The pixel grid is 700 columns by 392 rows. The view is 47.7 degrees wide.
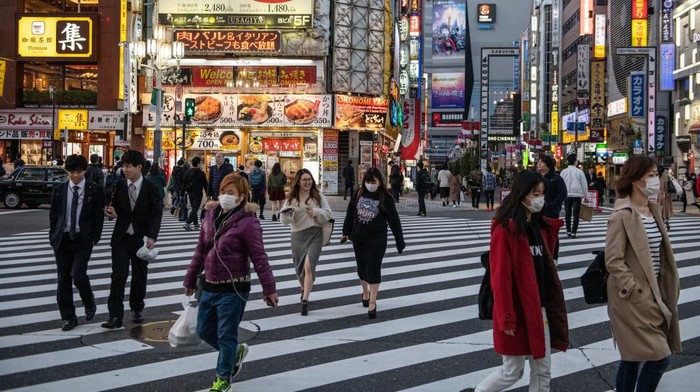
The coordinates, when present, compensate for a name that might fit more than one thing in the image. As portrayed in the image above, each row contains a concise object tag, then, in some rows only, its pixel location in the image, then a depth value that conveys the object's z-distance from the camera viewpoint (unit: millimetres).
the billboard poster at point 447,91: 138250
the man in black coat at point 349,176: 35094
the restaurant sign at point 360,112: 39938
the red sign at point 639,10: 52812
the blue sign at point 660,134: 46781
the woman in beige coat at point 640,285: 4762
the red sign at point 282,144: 40188
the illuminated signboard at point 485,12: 171125
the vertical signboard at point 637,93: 49531
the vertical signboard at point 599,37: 68250
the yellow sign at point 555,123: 87562
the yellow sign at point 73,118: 40812
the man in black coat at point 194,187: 19906
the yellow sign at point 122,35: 40344
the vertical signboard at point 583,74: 63750
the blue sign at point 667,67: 49719
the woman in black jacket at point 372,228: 9227
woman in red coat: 4746
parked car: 27391
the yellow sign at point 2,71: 34125
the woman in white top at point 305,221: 9297
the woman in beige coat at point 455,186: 33562
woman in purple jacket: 5781
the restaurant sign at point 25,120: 40656
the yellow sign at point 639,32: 52781
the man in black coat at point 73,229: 8211
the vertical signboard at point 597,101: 63531
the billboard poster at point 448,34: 149375
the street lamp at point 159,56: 25594
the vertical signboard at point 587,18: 72688
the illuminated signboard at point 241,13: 40125
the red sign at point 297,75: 40188
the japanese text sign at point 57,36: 40500
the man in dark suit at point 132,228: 8312
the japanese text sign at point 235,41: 39844
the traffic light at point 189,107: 26812
